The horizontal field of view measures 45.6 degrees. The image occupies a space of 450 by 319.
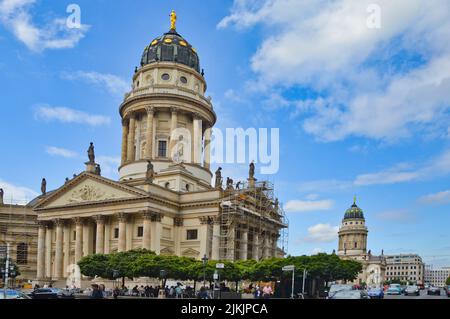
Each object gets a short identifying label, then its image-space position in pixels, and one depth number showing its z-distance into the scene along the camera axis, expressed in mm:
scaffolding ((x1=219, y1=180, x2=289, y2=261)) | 66375
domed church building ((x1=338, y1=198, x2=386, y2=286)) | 184875
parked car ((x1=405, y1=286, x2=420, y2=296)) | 60088
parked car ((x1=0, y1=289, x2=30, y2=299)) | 33250
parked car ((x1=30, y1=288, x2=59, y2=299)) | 39469
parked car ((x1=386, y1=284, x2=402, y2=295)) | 62131
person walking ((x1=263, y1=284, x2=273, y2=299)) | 41756
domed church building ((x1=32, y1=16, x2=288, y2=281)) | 66500
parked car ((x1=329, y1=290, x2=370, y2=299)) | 32500
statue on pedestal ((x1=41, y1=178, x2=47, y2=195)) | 83625
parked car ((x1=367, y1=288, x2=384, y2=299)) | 42234
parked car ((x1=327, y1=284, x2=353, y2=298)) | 36131
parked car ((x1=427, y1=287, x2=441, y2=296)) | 64962
